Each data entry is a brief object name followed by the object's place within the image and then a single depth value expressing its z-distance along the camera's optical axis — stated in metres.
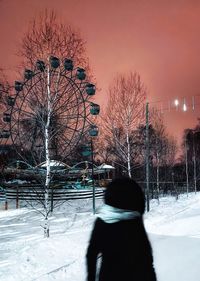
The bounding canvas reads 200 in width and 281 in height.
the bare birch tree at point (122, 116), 14.15
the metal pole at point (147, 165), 11.23
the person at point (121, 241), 1.85
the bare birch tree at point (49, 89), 7.36
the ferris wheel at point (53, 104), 7.42
